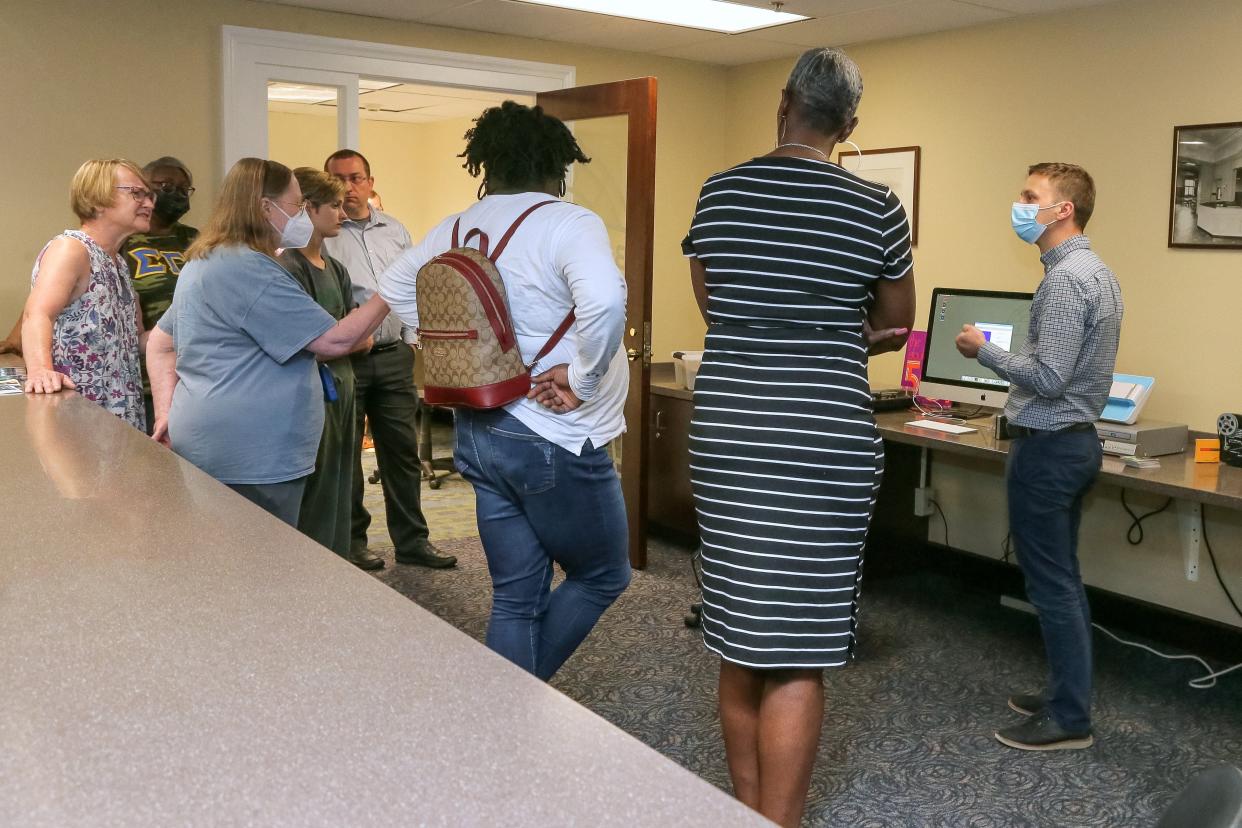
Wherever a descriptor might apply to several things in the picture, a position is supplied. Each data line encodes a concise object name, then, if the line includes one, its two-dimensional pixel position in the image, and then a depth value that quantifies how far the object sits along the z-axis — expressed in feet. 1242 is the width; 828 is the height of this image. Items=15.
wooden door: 13.85
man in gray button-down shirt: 14.05
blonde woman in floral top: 9.08
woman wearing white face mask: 8.13
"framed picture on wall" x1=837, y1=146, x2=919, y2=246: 15.93
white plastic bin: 15.16
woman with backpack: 7.16
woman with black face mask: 11.87
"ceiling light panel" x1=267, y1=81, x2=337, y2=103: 19.89
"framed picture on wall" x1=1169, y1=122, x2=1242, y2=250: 12.16
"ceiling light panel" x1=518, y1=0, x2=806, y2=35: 13.96
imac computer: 13.35
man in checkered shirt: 8.98
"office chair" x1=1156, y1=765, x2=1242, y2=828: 2.72
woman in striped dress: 6.28
